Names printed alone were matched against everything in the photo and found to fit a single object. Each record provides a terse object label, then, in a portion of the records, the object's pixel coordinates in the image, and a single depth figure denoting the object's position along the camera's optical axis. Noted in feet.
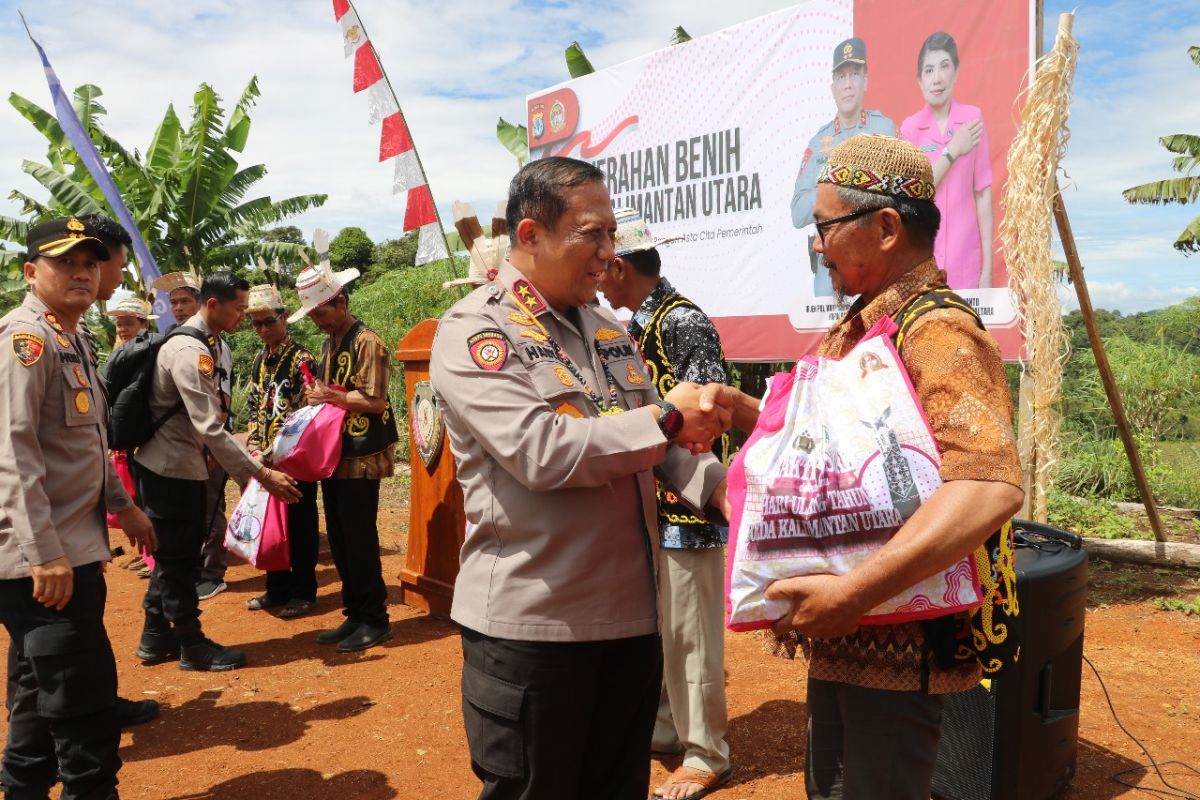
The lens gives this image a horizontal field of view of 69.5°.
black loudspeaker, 9.42
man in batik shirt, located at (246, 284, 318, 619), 19.01
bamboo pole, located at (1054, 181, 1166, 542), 15.08
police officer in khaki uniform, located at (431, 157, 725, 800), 6.34
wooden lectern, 18.13
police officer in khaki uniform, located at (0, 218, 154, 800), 8.95
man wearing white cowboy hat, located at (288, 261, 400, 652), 16.96
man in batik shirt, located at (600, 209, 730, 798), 11.30
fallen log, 19.72
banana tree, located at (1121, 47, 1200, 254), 71.41
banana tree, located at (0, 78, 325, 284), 50.70
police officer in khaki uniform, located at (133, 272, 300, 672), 15.20
